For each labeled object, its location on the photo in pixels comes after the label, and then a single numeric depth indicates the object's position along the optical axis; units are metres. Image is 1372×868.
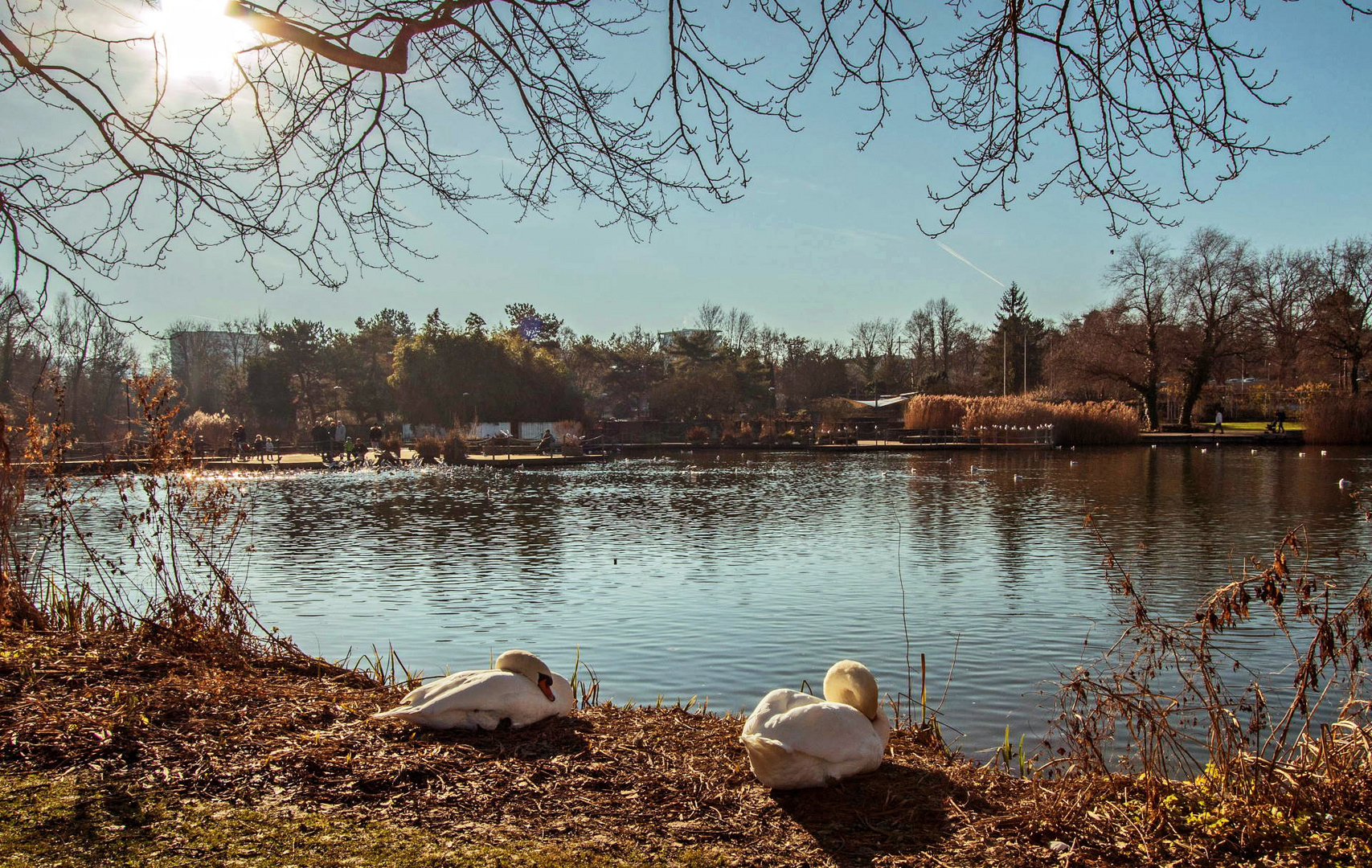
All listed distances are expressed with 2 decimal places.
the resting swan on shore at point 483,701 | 3.78
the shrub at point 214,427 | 40.97
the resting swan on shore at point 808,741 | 3.21
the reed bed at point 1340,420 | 40.97
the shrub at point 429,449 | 36.12
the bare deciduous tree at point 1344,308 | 47.00
